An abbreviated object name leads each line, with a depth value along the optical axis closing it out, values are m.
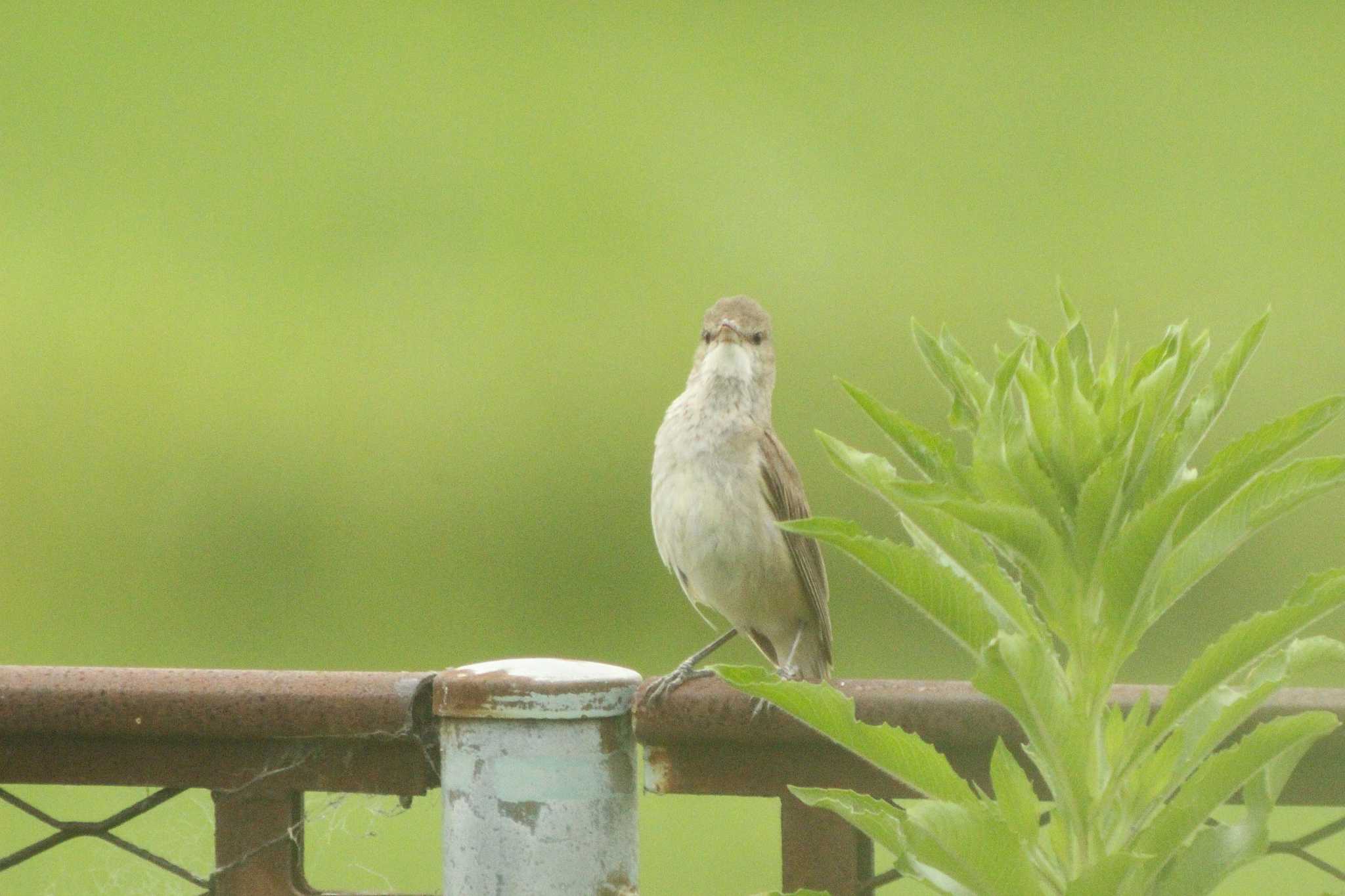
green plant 9.38
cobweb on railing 9.65
